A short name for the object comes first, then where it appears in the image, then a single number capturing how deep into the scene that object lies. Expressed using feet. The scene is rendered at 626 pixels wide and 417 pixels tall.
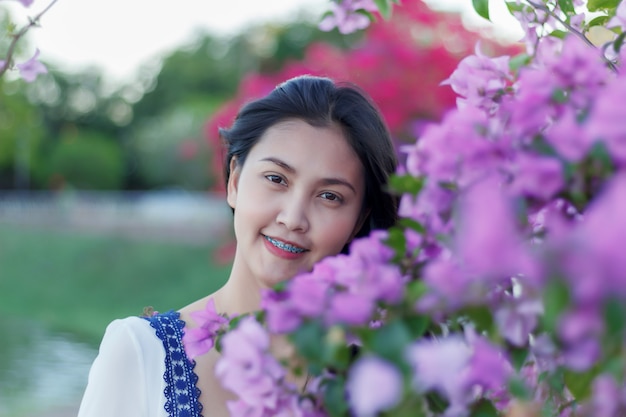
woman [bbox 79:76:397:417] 4.03
